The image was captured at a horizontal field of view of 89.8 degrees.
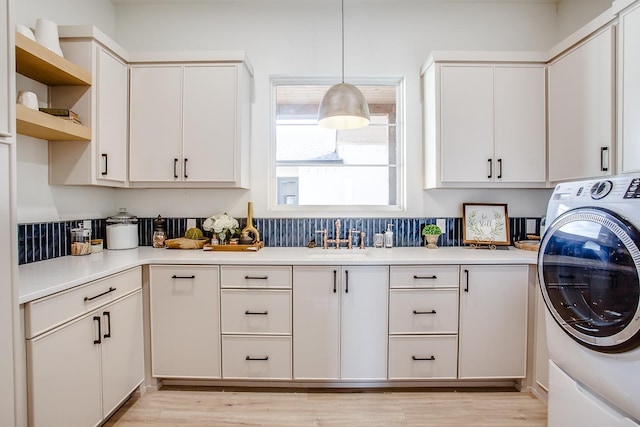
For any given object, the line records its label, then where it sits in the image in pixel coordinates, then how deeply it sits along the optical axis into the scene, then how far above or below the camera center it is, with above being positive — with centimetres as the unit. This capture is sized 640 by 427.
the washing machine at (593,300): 116 -36
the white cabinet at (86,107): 203 +67
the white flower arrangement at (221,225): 242 -11
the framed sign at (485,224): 255 -11
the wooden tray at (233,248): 237 -28
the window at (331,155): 275 +48
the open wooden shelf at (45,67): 162 +80
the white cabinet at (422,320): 204 -70
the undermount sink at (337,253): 238 -32
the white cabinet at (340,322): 203 -70
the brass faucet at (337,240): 252 -23
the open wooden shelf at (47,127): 158 +46
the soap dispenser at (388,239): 255 -22
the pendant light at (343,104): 199 +67
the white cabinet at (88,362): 132 -73
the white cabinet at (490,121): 233 +66
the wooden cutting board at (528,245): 239 -26
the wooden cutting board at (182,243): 242 -25
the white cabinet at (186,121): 234 +66
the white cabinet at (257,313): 203 -65
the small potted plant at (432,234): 253 -18
